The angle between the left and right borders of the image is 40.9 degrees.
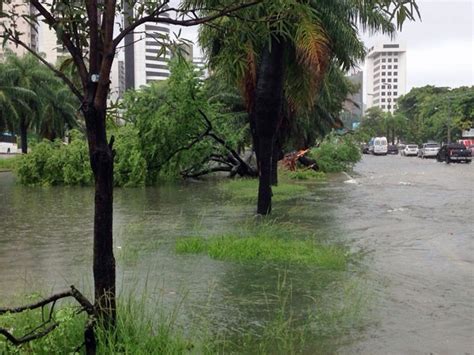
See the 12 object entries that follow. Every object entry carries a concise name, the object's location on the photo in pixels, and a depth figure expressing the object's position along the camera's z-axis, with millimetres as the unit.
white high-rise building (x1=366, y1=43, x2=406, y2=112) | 177375
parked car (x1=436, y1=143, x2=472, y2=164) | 50281
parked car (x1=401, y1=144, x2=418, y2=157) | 75750
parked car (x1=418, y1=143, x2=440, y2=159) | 64125
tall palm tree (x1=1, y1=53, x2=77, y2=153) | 48219
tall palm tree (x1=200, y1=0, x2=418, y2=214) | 12266
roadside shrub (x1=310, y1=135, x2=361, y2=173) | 35438
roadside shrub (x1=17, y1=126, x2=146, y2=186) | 24734
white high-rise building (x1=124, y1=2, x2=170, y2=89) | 105250
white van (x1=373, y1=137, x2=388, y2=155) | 83312
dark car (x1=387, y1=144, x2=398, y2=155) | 91688
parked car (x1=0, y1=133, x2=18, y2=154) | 79000
